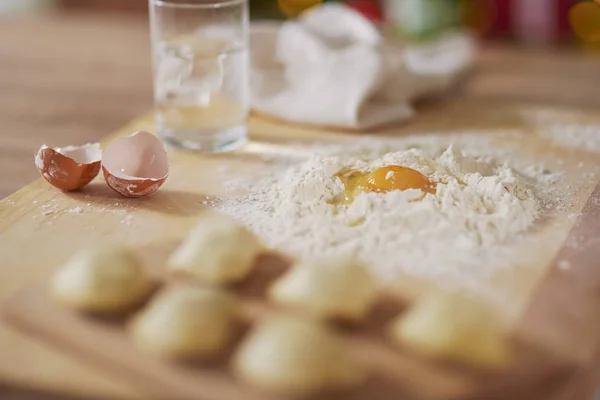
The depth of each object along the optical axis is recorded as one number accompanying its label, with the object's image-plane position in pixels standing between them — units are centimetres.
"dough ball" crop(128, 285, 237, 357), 49
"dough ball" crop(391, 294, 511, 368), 49
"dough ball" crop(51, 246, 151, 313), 52
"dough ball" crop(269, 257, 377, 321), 51
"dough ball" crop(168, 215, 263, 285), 54
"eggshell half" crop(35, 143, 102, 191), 65
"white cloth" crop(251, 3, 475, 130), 82
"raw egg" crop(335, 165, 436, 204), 63
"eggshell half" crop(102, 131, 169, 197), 65
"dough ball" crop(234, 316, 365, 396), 47
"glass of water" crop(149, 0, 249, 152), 74
